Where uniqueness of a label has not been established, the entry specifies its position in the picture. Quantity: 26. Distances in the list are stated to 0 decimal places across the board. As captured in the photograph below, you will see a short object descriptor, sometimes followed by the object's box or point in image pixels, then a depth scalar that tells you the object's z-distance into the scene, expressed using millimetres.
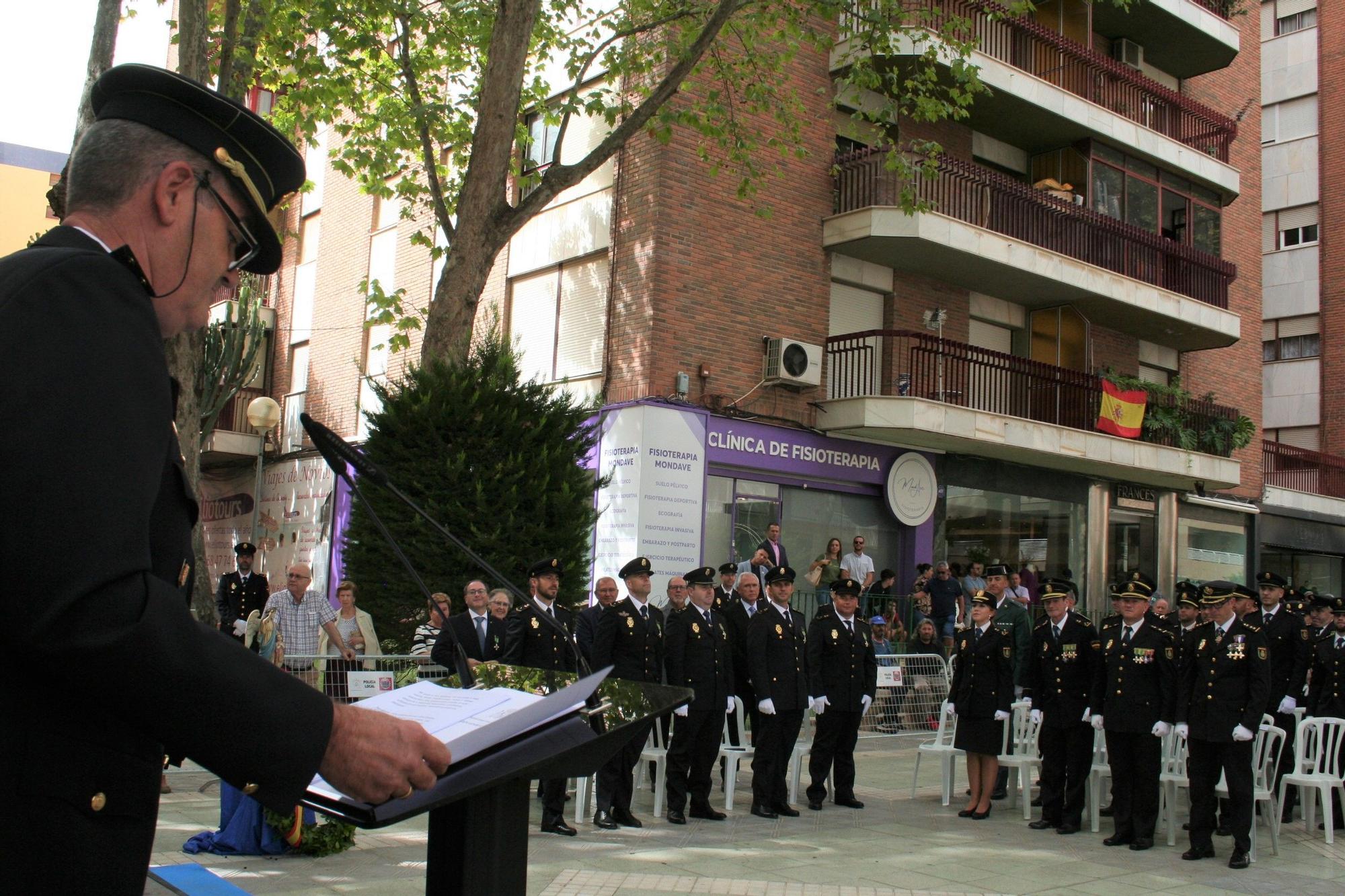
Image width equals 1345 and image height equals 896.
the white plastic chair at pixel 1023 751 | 11391
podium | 1709
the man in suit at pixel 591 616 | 11109
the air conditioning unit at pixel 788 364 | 18688
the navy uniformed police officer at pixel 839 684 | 11648
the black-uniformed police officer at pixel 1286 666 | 11938
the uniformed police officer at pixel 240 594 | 15844
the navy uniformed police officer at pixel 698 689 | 10586
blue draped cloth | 7875
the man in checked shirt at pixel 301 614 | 12047
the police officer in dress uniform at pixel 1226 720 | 9438
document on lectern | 1742
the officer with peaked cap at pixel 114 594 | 1308
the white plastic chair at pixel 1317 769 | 10062
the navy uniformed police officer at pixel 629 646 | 10070
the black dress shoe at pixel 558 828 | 9500
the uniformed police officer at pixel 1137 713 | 10102
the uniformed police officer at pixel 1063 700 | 10969
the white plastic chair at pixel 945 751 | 11672
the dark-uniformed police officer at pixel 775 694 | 10945
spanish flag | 22062
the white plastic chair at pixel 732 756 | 11039
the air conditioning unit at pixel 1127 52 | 24781
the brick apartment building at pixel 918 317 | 18234
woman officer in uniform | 11344
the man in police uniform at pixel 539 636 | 10250
